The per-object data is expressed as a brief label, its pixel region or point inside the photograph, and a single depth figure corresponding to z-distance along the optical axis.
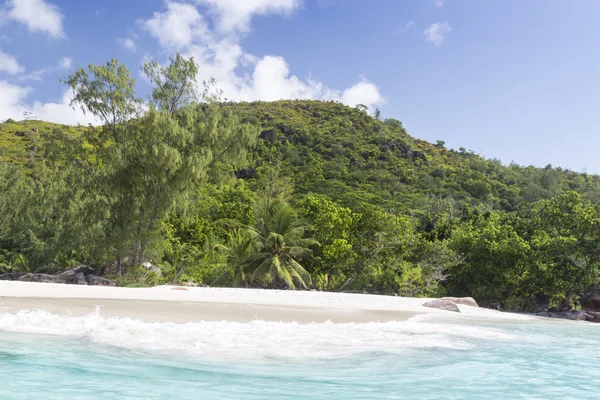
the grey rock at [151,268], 21.25
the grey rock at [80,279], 18.24
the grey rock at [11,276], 19.30
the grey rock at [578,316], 21.38
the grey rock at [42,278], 18.19
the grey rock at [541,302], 24.62
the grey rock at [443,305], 16.62
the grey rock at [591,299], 23.53
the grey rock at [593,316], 21.43
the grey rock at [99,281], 18.30
